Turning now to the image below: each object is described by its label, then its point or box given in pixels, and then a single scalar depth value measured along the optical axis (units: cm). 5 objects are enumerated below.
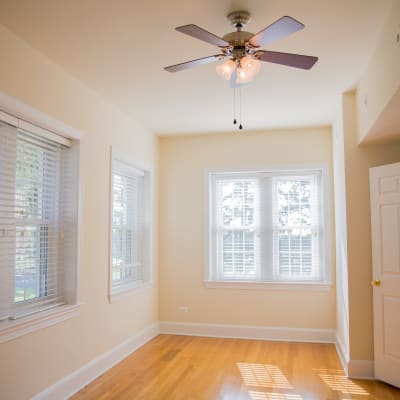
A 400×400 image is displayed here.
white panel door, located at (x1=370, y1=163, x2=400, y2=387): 394
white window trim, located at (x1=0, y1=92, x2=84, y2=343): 306
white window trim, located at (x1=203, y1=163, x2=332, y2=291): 564
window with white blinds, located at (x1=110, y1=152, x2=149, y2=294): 501
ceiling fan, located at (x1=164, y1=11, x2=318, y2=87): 245
